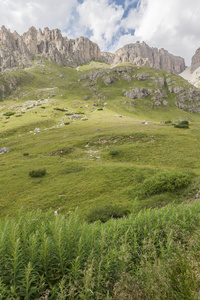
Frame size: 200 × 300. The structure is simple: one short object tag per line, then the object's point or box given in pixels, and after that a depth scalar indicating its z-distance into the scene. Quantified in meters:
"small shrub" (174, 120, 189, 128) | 41.75
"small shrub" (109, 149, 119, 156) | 28.50
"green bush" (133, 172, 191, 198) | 15.05
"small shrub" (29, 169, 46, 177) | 23.56
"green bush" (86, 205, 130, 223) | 11.85
